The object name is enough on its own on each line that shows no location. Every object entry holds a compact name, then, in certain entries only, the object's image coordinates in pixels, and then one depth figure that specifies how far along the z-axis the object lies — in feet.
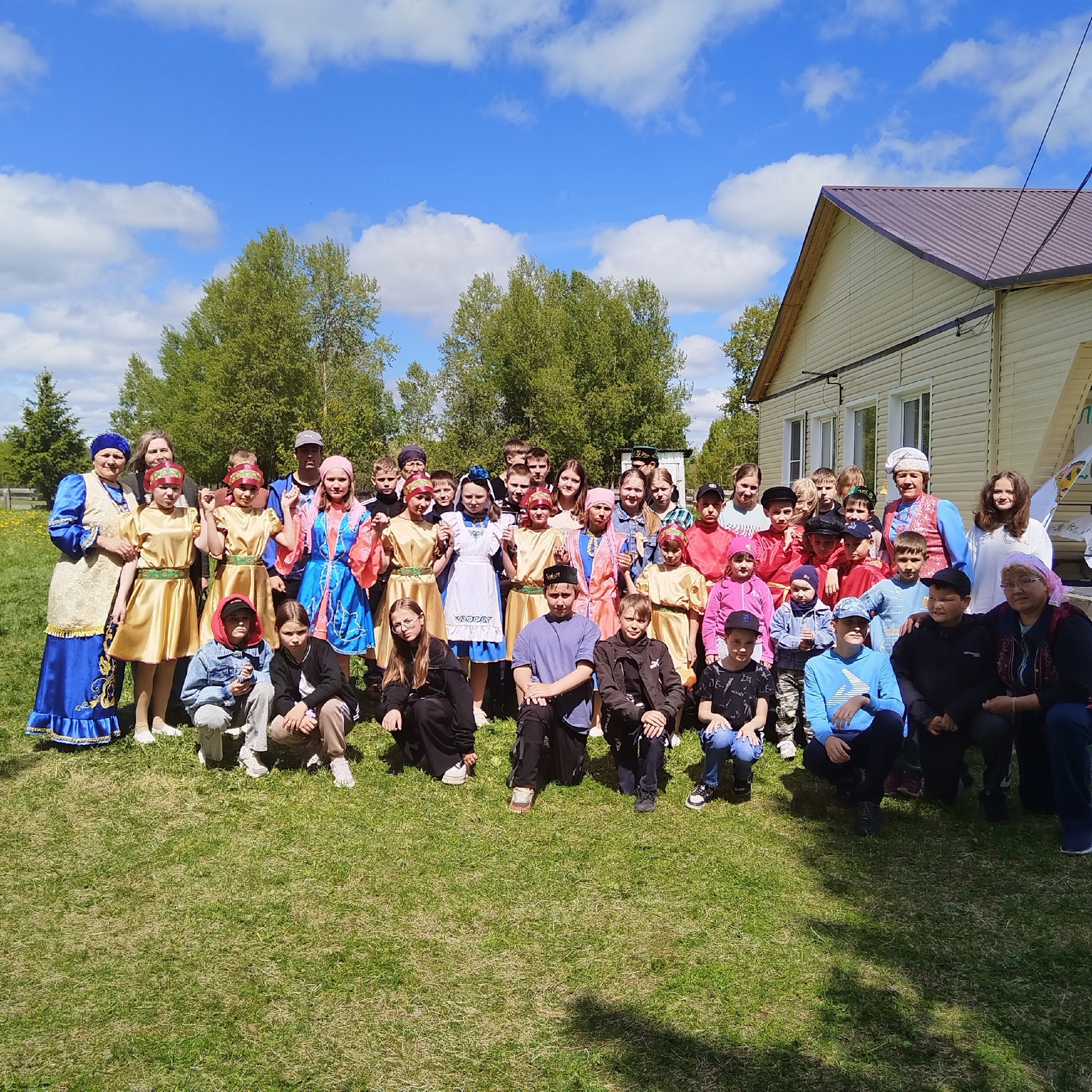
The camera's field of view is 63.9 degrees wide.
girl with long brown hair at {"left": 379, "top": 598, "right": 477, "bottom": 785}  16.78
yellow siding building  30.40
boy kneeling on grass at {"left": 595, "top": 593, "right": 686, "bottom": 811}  15.57
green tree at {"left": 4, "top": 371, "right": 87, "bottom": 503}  126.11
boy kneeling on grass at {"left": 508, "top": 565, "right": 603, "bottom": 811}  16.40
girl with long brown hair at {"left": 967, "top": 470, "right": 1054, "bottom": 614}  17.16
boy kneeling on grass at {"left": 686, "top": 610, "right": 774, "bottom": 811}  15.57
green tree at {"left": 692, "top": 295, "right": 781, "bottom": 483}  113.09
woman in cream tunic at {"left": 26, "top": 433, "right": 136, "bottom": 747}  17.66
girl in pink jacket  18.08
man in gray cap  20.16
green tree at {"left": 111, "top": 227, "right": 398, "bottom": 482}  112.47
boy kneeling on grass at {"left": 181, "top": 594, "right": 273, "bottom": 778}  16.89
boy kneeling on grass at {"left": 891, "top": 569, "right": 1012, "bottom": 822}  15.23
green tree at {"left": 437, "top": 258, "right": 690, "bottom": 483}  130.72
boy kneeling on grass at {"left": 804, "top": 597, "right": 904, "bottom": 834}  14.66
